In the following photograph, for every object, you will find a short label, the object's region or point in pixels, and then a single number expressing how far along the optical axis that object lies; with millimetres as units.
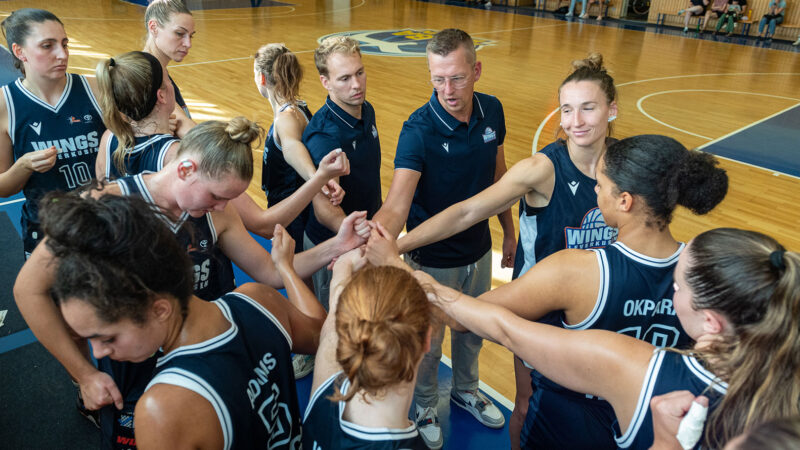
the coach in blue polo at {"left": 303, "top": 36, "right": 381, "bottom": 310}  2891
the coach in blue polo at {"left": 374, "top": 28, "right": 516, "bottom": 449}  2748
